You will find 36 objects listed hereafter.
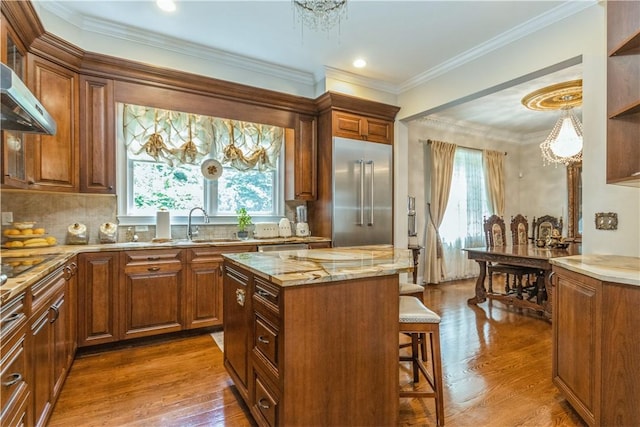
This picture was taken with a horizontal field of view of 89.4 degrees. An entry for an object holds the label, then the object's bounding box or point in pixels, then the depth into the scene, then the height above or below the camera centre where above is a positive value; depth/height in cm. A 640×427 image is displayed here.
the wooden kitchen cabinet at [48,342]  155 -71
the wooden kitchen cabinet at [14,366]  119 -62
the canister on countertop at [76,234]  299 -21
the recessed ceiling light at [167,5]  263 +172
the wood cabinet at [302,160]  406 +67
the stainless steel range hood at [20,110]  126 +49
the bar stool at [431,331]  178 -66
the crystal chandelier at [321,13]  223 +168
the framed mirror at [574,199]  592 +24
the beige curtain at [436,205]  549 +12
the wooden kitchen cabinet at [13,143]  211 +49
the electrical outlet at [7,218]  264 -5
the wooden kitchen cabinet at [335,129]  394 +106
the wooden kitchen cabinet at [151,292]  286 -73
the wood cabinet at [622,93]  200 +76
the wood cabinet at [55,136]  256 +64
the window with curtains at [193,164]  339 +56
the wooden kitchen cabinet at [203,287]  311 -74
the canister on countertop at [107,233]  311 -20
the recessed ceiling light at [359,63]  363 +170
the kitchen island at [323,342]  145 -63
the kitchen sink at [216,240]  338 -31
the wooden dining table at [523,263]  369 -62
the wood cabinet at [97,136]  290 +69
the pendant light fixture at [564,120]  397 +121
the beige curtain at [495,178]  623 +66
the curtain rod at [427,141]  550 +122
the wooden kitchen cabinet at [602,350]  156 -72
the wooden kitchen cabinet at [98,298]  267 -73
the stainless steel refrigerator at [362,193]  396 +24
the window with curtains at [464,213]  580 -2
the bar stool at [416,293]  239 -60
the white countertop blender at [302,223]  412 -14
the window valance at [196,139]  338 +84
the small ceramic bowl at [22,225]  258 -11
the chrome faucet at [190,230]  355 -19
